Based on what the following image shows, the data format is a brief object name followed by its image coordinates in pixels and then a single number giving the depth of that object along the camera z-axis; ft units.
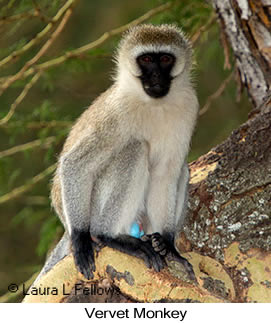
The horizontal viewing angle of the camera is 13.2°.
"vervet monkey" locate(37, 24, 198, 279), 30.58
